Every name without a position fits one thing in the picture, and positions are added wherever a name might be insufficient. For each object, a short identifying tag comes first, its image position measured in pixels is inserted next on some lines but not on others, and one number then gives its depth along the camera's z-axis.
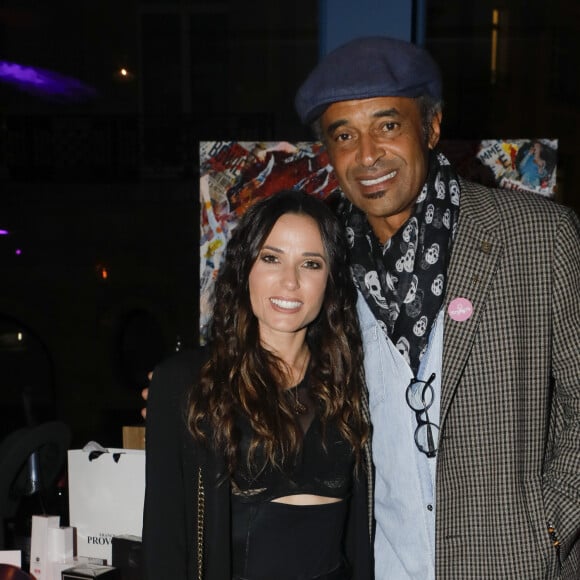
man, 1.71
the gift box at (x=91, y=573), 2.26
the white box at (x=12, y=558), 2.35
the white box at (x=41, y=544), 2.39
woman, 1.74
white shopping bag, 2.39
